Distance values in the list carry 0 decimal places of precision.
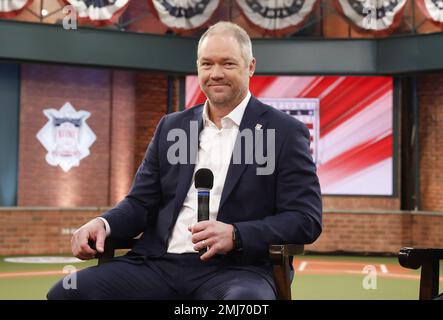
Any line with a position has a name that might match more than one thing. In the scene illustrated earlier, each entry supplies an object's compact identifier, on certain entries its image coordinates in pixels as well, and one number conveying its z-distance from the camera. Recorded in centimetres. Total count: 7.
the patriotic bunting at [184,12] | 1209
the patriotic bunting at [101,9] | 1169
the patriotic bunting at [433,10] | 1180
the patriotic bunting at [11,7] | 1157
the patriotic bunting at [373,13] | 1214
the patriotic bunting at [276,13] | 1247
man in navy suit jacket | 291
